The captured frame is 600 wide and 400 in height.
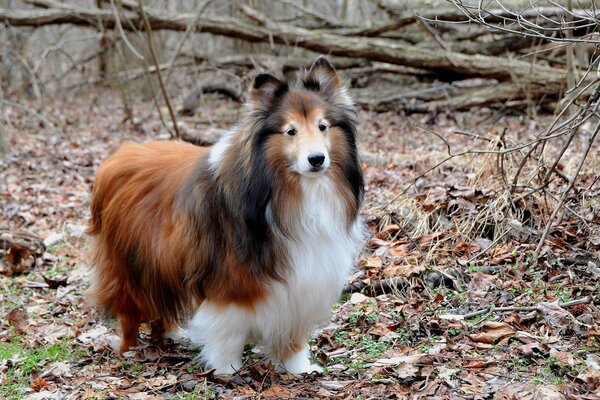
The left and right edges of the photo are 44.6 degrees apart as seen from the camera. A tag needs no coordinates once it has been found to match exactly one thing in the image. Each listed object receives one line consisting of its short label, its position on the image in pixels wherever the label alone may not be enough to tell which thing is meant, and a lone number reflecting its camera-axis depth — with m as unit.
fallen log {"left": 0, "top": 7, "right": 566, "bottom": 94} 12.15
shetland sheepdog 4.16
